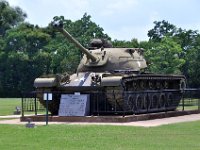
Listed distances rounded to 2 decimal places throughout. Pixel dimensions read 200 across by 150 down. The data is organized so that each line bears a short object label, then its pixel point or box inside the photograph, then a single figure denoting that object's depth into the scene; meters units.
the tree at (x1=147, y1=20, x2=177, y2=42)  76.90
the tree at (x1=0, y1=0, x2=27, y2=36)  90.75
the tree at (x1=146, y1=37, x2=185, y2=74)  53.59
